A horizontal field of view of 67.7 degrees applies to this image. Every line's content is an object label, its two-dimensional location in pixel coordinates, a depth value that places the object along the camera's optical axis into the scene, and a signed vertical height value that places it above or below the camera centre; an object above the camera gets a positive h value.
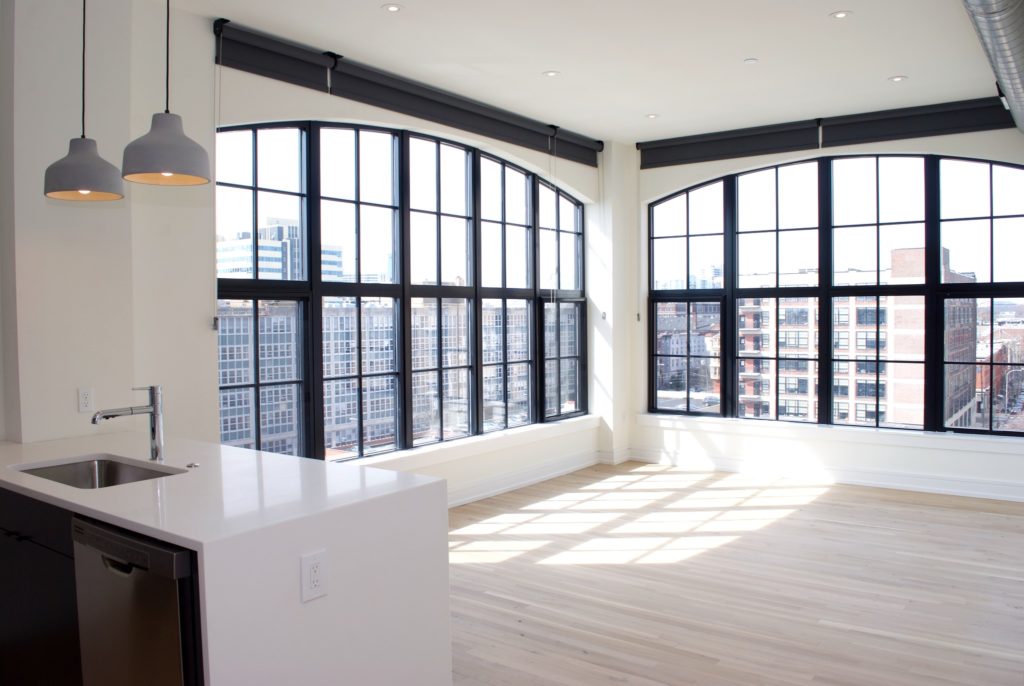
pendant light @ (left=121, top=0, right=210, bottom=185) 2.45 +0.57
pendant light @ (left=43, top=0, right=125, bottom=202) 2.77 +0.57
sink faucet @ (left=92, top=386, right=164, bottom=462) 2.91 -0.34
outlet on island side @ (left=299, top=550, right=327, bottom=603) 2.08 -0.68
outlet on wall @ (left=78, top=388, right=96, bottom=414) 3.37 -0.31
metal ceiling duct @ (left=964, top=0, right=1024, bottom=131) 3.17 +1.28
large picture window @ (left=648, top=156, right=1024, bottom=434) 6.00 +0.22
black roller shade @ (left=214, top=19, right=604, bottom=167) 4.22 +1.56
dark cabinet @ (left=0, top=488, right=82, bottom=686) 2.37 -0.87
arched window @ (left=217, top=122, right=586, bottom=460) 4.43 +0.24
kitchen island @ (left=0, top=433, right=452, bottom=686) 1.92 -0.64
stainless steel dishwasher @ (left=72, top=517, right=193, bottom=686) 1.89 -0.74
